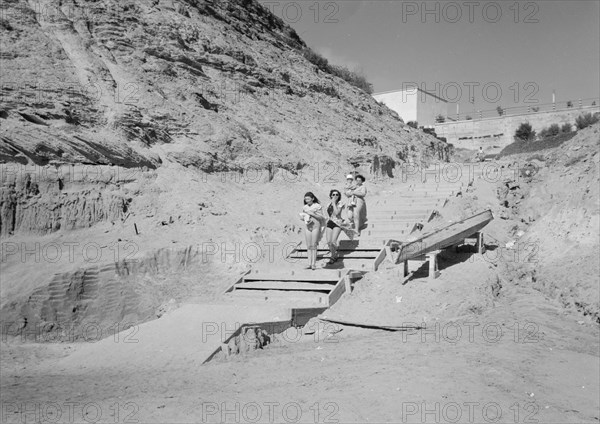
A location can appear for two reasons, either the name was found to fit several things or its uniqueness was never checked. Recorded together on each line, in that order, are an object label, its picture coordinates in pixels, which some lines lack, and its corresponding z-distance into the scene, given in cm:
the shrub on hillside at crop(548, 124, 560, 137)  3628
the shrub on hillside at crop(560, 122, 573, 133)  3653
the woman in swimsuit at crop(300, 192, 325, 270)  911
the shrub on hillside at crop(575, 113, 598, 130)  3503
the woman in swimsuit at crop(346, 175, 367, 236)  1113
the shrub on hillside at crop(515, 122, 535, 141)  3812
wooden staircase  852
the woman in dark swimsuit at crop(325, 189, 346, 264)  959
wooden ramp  841
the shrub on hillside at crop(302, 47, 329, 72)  2544
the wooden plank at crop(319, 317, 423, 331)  762
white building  4212
